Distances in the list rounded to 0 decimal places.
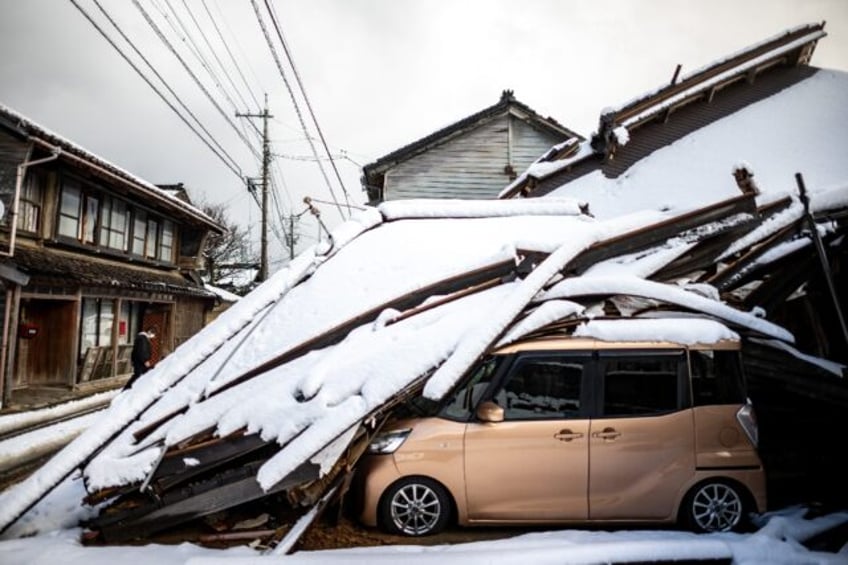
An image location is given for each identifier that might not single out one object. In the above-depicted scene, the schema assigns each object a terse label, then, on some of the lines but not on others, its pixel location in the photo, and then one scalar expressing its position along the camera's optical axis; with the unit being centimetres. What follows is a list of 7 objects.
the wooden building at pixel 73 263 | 1042
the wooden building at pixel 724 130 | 900
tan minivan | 371
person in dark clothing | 1048
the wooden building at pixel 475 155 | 1436
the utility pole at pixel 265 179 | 2022
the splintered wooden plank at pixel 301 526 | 328
